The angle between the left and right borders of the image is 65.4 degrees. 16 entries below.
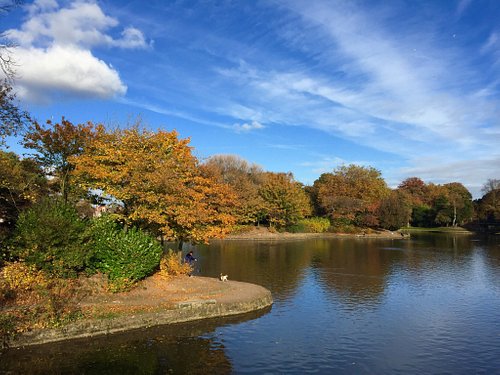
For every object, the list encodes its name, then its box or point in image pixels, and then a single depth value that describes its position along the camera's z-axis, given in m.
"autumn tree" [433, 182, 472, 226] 95.62
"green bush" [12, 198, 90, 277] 18.66
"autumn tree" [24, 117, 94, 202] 27.02
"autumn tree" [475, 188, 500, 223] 91.84
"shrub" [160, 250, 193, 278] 22.64
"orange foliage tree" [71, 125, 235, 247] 21.94
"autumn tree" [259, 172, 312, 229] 71.25
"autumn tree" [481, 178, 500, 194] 107.12
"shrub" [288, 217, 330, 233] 72.38
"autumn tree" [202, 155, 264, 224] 67.73
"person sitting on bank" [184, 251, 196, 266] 27.88
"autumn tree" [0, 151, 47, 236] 18.96
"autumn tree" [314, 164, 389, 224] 77.81
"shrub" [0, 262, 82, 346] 15.25
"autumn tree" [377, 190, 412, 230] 76.75
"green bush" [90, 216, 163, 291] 19.89
